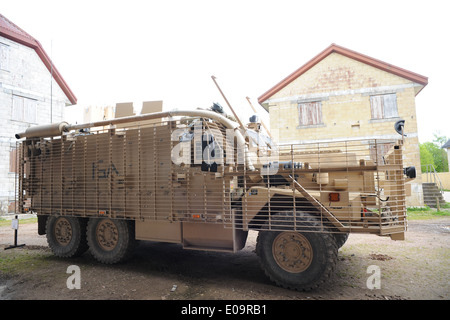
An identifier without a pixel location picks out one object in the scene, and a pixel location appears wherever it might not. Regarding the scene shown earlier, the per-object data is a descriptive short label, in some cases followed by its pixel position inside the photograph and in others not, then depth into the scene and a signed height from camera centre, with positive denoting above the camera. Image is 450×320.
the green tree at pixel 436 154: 48.38 +3.80
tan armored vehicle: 4.33 -0.18
